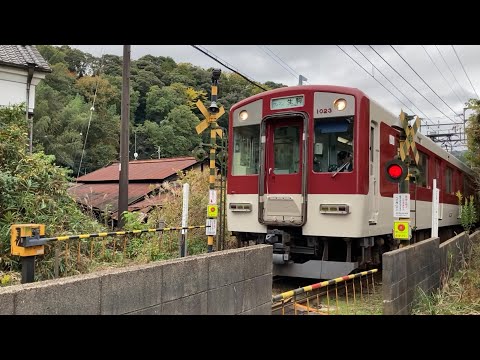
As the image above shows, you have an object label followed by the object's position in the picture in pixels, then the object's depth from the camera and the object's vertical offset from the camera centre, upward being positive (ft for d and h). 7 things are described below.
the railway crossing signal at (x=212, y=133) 26.76 +4.08
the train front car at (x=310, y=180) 22.44 +1.18
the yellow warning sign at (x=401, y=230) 20.98 -1.19
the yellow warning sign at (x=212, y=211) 26.78 -0.61
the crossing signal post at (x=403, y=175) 20.08 +1.33
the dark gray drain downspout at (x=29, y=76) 39.55 +10.71
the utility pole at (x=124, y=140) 37.76 +4.96
